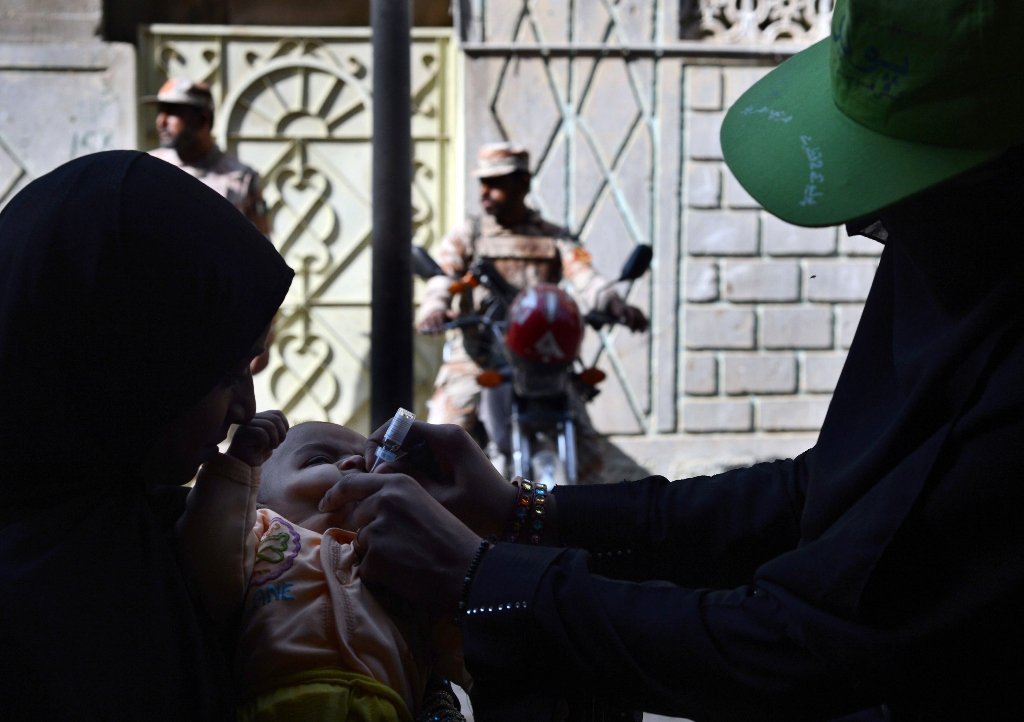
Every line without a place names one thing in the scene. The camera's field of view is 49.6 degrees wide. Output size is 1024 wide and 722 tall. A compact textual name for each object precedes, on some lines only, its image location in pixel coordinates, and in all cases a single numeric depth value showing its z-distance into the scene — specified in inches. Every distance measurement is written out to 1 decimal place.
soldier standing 237.1
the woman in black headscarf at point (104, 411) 50.8
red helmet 165.8
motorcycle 167.2
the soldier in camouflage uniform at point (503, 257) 202.1
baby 58.4
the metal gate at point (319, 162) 277.9
